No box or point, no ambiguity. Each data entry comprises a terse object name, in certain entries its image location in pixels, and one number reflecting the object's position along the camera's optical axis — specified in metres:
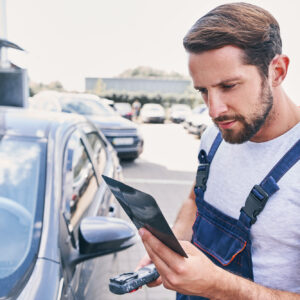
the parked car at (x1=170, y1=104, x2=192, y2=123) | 19.92
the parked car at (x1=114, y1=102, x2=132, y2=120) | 14.16
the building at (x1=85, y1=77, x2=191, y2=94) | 36.09
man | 0.94
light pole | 3.28
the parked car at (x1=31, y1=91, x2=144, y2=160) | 6.66
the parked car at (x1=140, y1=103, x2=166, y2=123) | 19.00
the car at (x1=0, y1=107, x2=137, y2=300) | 1.16
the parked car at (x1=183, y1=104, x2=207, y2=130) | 13.53
